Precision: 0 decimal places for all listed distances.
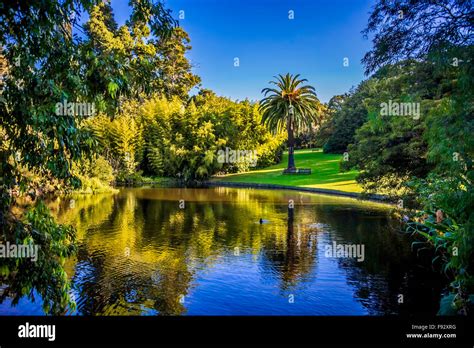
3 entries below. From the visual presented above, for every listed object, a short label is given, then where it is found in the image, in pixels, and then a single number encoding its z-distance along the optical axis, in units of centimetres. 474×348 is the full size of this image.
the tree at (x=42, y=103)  534
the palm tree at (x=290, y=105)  5788
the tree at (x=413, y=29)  813
